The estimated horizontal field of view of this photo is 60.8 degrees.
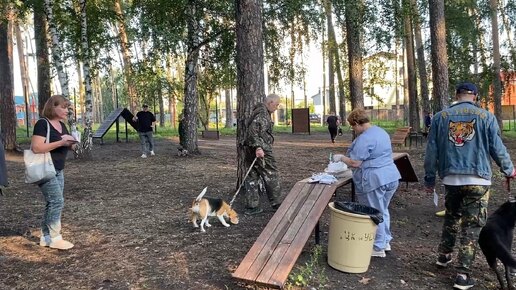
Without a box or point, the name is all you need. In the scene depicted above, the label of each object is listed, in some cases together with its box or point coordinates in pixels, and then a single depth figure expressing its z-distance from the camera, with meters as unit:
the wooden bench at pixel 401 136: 16.42
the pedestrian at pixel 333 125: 19.16
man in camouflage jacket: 6.12
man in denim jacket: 3.91
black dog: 3.68
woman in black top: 4.62
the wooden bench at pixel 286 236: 3.71
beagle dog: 5.44
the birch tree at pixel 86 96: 12.33
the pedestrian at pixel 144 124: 13.38
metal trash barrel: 4.05
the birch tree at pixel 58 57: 12.07
